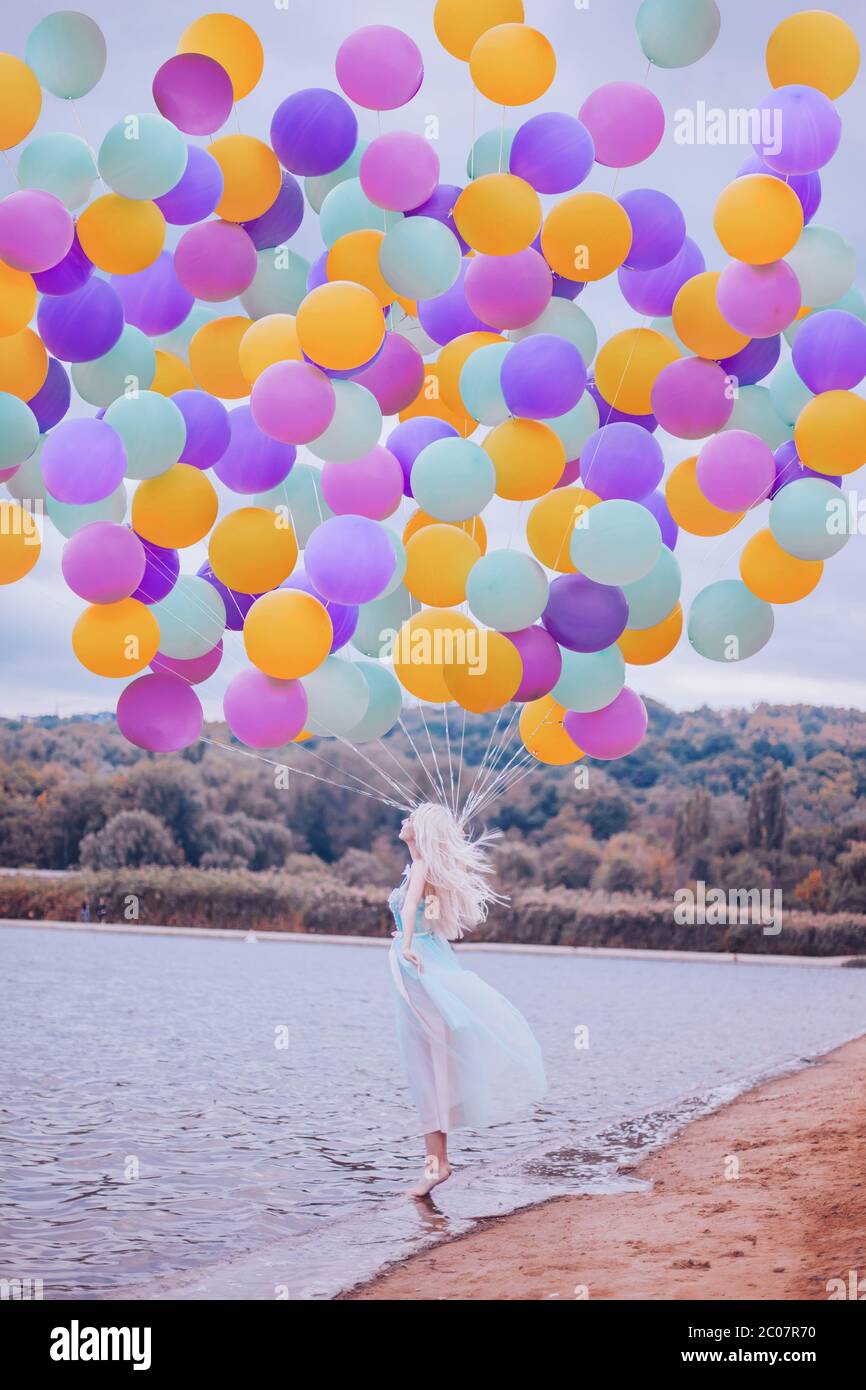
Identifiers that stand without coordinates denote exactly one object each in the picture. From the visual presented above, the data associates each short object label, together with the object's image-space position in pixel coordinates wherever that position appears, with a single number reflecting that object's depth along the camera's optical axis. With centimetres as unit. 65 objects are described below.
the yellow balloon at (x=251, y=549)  585
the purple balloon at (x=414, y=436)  625
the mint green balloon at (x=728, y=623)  620
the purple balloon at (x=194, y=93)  576
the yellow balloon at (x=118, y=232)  559
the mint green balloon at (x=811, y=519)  569
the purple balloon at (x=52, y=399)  611
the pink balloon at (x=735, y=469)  580
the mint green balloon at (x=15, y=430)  543
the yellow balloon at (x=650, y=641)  653
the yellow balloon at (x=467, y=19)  597
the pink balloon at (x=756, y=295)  563
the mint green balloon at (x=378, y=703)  657
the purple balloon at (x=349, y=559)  562
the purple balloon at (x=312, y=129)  588
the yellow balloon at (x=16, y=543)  569
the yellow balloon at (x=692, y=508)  627
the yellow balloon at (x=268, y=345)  574
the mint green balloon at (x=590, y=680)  627
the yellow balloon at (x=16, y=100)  562
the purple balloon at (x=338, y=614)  613
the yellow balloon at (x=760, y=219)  550
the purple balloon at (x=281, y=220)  626
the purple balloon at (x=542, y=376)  561
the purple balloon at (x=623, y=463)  591
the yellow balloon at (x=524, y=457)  589
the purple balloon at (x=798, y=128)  552
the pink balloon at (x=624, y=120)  595
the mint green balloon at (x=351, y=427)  570
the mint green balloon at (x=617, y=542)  559
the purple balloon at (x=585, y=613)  598
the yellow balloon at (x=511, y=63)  565
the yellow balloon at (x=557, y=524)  592
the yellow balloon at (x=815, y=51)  568
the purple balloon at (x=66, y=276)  566
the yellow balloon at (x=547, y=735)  678
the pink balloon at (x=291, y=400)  548
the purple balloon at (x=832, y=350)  562
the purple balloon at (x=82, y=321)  571
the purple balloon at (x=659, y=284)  625
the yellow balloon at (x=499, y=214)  567
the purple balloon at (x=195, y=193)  575
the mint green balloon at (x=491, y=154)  602
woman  581
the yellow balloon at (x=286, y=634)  564
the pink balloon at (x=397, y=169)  575
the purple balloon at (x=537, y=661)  601
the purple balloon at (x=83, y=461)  548
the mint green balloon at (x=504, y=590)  566
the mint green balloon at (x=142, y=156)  545
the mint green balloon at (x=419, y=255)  575
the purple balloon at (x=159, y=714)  608
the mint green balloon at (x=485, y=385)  587
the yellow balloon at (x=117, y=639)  581
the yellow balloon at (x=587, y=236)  573
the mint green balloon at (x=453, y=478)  569
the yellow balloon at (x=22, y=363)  560
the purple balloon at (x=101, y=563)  562
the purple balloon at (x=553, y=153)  582
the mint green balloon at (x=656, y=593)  625
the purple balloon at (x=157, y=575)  599
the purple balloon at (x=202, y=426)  584
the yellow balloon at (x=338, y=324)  545
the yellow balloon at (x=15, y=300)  551
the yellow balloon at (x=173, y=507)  575
